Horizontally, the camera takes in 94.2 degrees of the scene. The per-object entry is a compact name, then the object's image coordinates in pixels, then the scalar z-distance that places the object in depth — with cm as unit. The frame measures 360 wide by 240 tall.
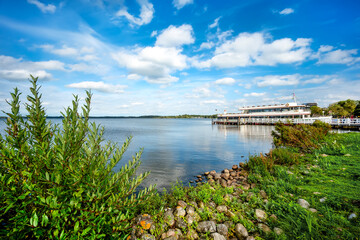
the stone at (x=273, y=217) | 503
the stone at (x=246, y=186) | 755
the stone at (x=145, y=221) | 500
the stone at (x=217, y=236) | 468
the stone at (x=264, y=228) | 462
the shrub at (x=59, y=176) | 244
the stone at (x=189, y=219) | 526
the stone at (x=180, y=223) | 516
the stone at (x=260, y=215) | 519
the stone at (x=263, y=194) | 642
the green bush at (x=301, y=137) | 1322
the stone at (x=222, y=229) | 487
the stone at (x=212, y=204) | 600
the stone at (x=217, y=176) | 1071
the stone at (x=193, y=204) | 606
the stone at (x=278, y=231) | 448
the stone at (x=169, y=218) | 525
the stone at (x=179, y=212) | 556
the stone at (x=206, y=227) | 500
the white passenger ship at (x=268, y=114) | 5790
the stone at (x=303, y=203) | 537
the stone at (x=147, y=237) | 468
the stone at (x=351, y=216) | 452
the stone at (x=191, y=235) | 480
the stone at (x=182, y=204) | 601
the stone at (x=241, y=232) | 471
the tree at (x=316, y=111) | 8582
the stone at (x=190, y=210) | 566
